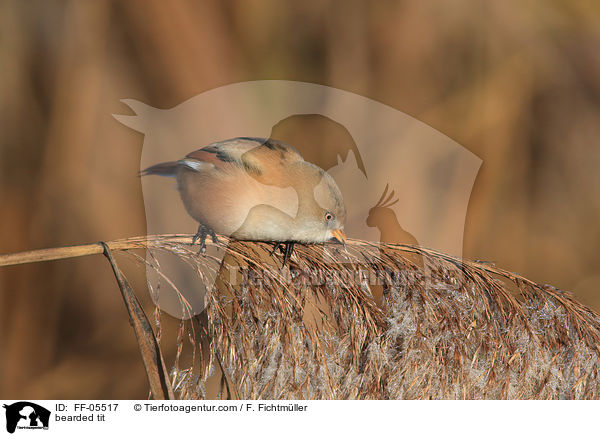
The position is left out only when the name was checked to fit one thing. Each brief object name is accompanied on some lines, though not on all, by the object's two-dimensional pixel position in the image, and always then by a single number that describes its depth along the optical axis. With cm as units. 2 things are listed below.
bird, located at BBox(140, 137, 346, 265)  437
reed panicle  435
